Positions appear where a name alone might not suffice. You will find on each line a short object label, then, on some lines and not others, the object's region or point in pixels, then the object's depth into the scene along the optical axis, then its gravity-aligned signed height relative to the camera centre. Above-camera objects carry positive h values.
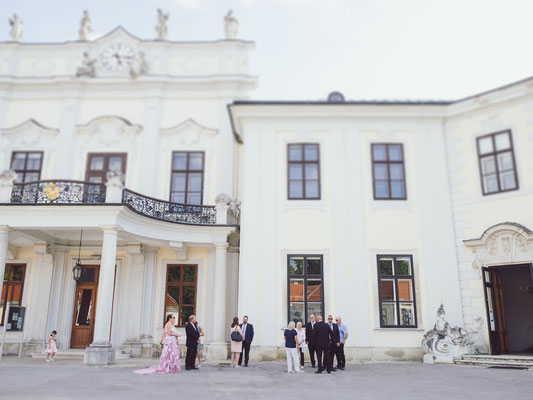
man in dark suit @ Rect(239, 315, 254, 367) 12.52 -0.45
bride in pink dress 11.06 -0.94
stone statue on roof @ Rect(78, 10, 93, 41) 19.27 +11.37
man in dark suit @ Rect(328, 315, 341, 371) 11.72 -0.48
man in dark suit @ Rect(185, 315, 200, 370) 11.58 -0.63
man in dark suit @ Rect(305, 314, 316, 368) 11.66 -0.38
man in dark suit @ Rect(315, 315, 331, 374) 11.21 -0.53
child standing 13.55 -0.85
